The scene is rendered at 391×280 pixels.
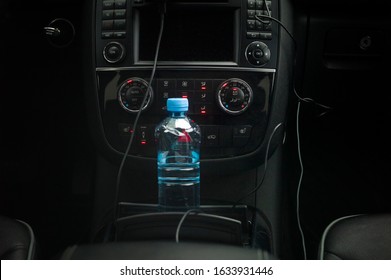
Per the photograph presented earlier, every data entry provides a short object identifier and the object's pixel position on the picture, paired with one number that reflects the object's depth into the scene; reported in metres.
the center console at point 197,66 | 1.01
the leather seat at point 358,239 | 0.82
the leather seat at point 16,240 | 0.82
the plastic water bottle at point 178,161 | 1.03
